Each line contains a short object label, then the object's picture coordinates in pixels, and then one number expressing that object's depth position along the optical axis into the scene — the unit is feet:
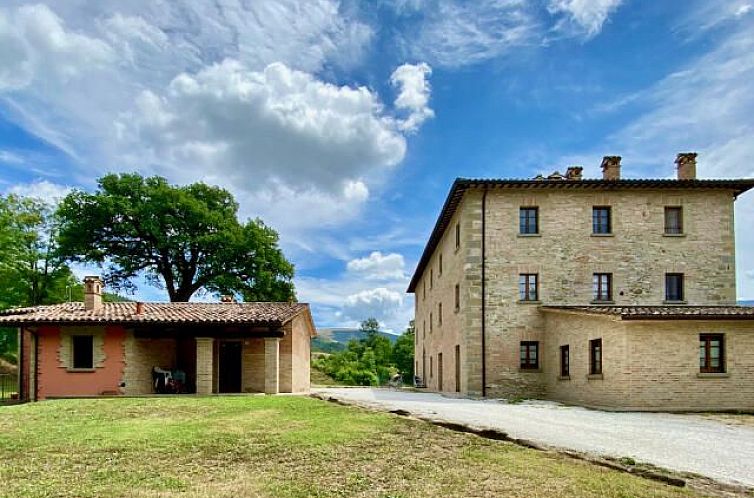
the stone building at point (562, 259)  73.36
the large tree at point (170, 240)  122.83
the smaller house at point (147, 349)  73.56
